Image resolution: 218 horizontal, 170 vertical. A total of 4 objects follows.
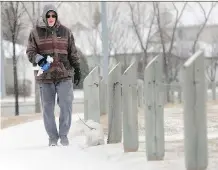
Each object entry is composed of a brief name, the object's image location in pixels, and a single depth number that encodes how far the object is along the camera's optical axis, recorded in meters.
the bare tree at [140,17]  57.97
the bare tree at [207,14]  54.87
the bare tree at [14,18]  40.41
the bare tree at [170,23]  52.82
